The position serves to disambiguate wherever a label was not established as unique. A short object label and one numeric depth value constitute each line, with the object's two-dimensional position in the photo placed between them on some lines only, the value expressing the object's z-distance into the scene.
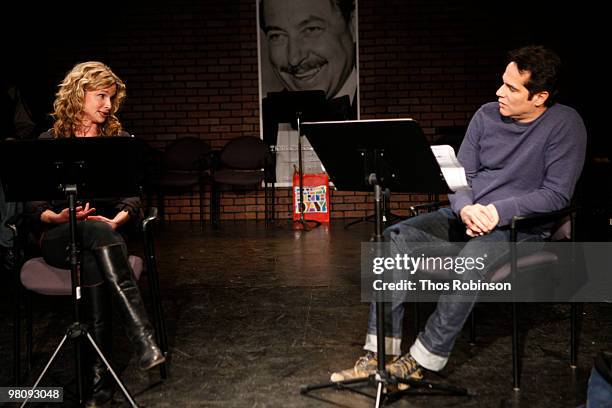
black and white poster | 7.07
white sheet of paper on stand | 2.29
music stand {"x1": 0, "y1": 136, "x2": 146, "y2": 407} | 2.28
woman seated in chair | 2.43
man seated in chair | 2.46
